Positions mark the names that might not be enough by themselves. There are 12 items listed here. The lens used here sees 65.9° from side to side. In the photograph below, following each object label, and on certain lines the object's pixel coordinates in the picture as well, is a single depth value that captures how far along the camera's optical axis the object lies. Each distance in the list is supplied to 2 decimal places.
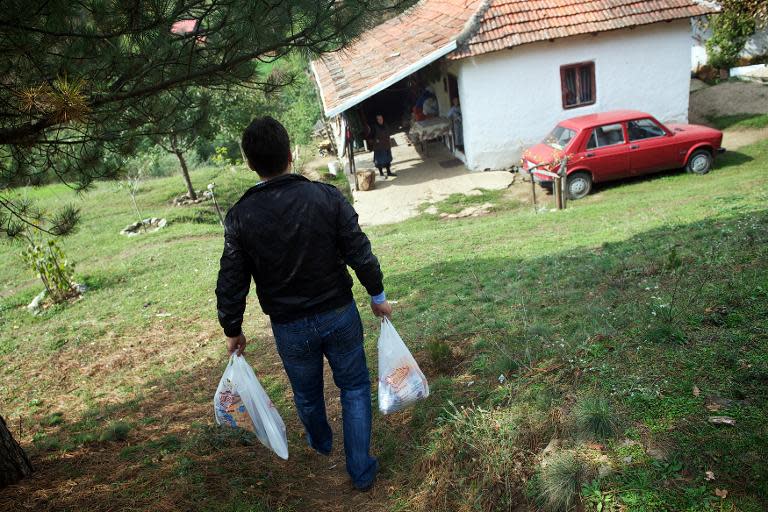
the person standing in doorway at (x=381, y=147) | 16.53
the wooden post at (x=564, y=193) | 12.11
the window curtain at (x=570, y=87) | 16.08
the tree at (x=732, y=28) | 17.66
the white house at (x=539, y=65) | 15.21
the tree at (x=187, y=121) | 5.71
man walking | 3.16
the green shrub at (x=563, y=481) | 2.70
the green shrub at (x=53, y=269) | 10.13
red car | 13.25
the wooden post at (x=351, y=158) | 17.17
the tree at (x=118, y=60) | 3.81
